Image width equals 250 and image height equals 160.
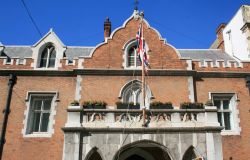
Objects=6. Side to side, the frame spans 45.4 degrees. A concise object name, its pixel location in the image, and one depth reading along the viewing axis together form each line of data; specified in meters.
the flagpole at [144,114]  11.57
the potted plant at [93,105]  12.02
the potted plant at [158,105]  12.34
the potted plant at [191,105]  12.23
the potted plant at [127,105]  12.05
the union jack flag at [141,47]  13.91
